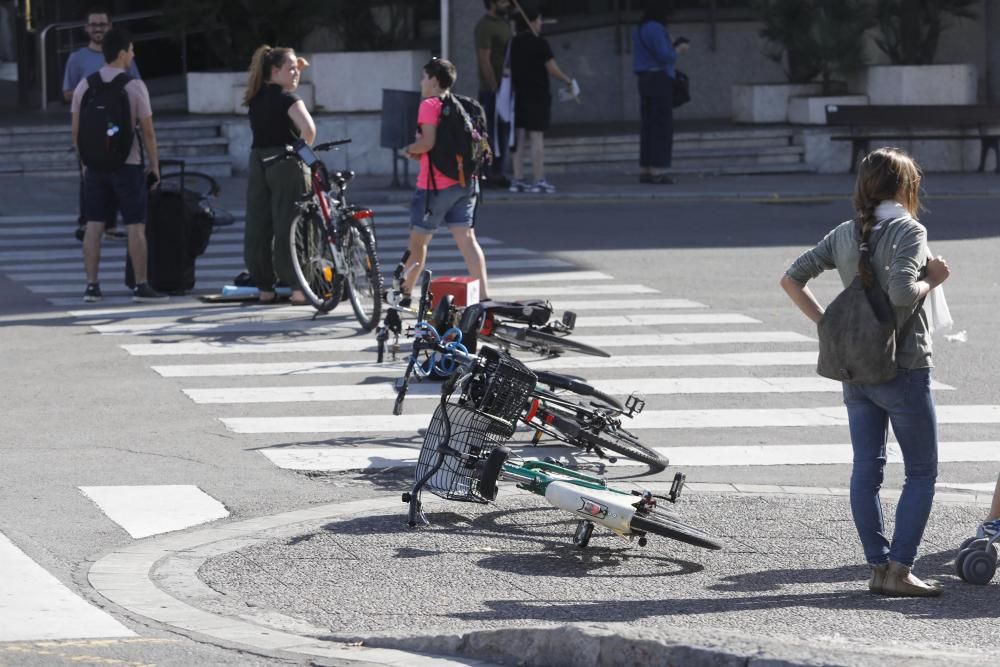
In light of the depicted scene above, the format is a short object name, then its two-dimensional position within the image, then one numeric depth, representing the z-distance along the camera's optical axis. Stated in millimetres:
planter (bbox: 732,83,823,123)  26906
